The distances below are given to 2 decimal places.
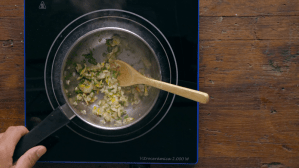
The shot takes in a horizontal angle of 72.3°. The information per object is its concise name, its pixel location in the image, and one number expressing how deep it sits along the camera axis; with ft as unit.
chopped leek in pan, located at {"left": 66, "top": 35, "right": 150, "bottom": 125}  2.77
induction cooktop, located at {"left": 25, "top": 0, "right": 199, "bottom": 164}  2.60
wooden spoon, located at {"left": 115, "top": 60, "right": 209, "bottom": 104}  2.01
